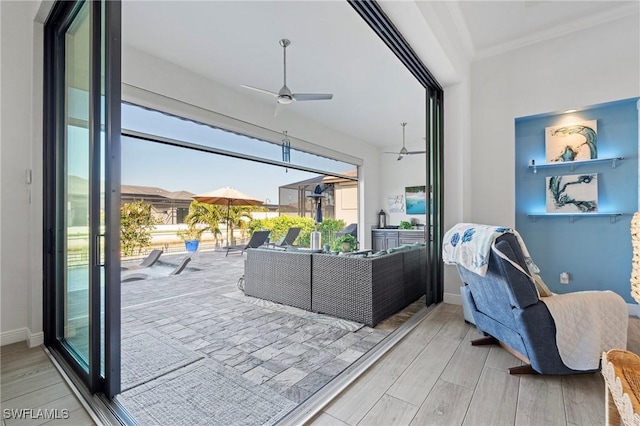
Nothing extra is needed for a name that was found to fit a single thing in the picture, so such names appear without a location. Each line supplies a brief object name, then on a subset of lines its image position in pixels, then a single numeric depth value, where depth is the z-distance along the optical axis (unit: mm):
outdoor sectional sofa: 2936
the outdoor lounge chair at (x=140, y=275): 5206
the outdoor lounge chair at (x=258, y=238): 6656
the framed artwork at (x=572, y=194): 3238
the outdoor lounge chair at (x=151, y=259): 5699
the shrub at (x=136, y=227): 6617
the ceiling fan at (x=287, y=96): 3348
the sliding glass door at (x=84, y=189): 1612
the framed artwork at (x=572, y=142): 3230
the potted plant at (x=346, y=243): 3846
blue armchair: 1818
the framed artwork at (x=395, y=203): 7786
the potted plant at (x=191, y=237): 8586
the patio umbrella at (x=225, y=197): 7581
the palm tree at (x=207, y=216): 8789
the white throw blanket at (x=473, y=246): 1926
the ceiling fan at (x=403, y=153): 5857
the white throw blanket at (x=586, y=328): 1807
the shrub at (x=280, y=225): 9559
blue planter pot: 8562
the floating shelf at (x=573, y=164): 3135
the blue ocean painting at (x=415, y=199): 7352
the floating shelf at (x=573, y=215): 3158
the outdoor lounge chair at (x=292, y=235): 7789
